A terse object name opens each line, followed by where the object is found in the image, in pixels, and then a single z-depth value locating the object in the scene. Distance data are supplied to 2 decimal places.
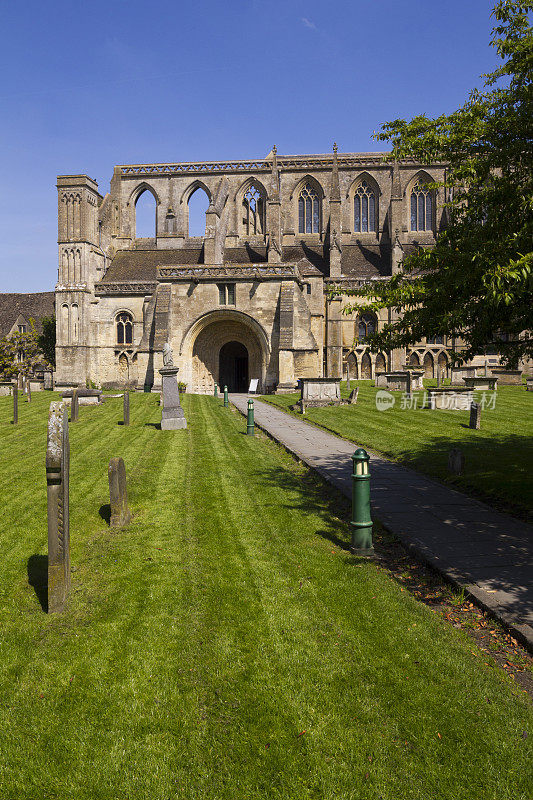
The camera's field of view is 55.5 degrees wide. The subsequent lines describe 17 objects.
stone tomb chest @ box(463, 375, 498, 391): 21.84
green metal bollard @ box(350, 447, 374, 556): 5.77
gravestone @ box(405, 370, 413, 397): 22.70
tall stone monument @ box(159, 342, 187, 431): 15.11
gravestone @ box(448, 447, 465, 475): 9.38
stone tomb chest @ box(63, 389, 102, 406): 20.89
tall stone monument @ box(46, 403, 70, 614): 4.39
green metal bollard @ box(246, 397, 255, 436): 14.66
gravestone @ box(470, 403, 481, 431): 14.55
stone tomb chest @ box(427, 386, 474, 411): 18.81
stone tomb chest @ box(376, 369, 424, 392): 24.38
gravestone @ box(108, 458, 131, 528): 6.76
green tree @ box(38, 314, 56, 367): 43.03
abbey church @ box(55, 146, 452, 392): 29.48
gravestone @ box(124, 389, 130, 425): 16.14
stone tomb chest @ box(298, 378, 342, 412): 20.66
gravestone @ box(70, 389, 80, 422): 16.52
